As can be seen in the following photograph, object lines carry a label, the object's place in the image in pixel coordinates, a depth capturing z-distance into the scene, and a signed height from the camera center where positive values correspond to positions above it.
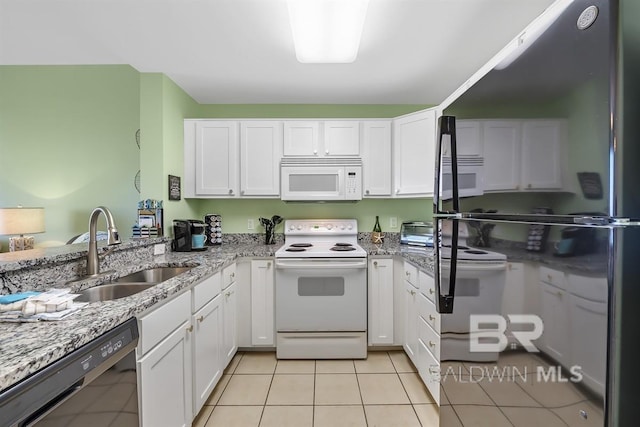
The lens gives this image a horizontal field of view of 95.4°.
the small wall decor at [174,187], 2.54 +0.20
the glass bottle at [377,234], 3.05 -0.26
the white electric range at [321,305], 2.47 -0.81
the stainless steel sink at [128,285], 1.45 -0.42
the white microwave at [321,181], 2.81 +0.28
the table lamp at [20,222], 2.72 -0.12
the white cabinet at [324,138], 2.86 +0.71
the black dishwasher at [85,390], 0.68 -0.50
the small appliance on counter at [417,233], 2.73 -0.23
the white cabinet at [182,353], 1.20 -0.75
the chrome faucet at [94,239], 1.39 -0.14
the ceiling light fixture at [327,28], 1.44 +1.00
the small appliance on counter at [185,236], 2.47 -0.23
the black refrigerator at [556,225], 0.52 -0.03
